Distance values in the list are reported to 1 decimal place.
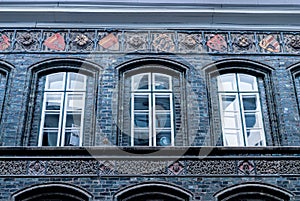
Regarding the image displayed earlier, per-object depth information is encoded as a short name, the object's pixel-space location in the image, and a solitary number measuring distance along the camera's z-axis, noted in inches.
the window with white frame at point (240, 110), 371.6
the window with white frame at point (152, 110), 366.9
